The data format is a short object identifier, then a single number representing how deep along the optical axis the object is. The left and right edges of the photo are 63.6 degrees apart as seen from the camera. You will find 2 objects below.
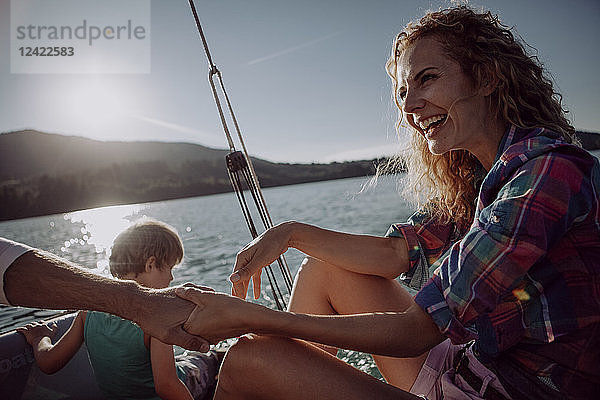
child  1.78
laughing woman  0.99
